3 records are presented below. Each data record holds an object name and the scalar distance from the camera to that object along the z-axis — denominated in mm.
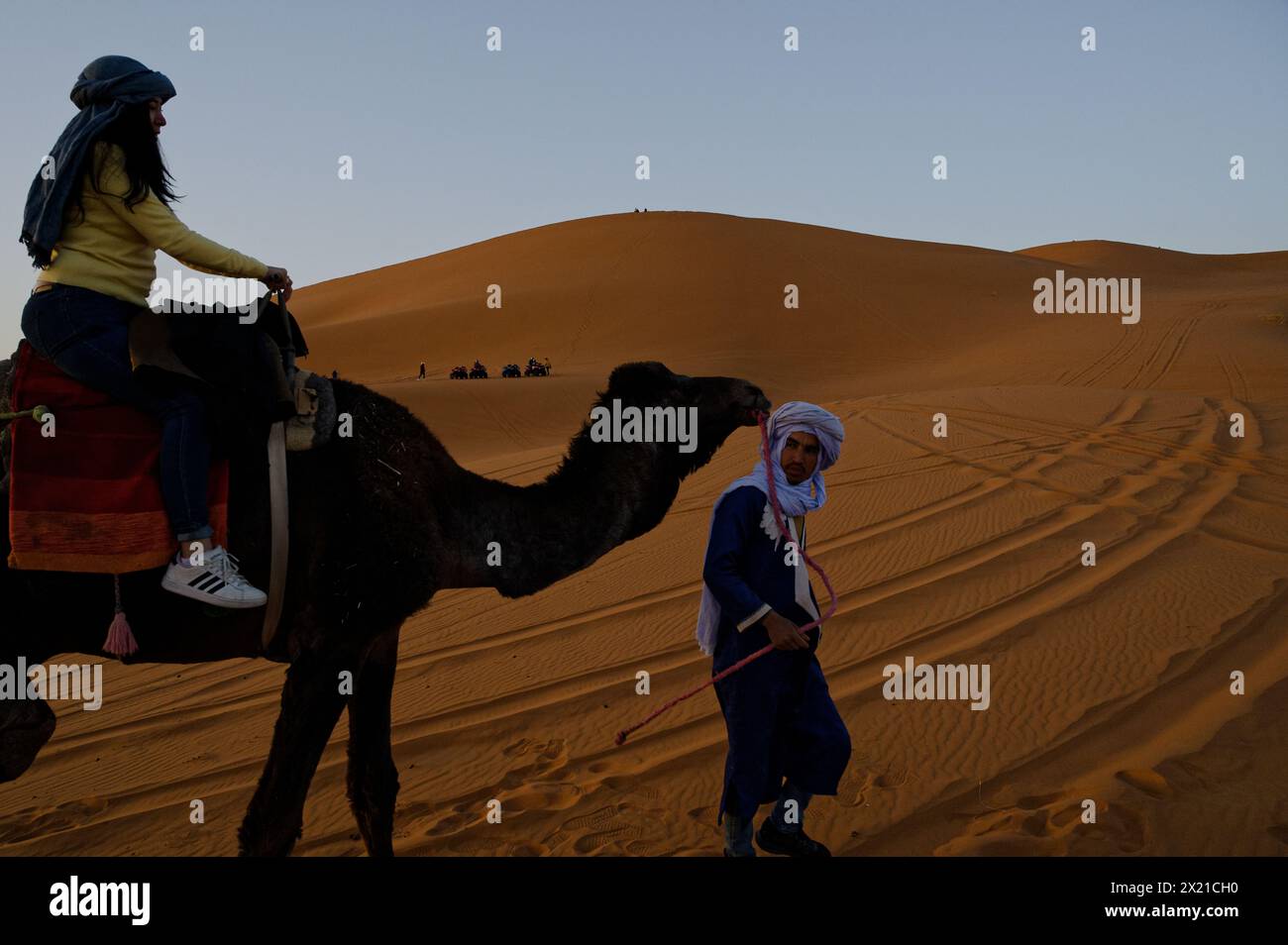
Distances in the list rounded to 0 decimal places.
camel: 3770
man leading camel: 4266
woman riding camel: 3598
